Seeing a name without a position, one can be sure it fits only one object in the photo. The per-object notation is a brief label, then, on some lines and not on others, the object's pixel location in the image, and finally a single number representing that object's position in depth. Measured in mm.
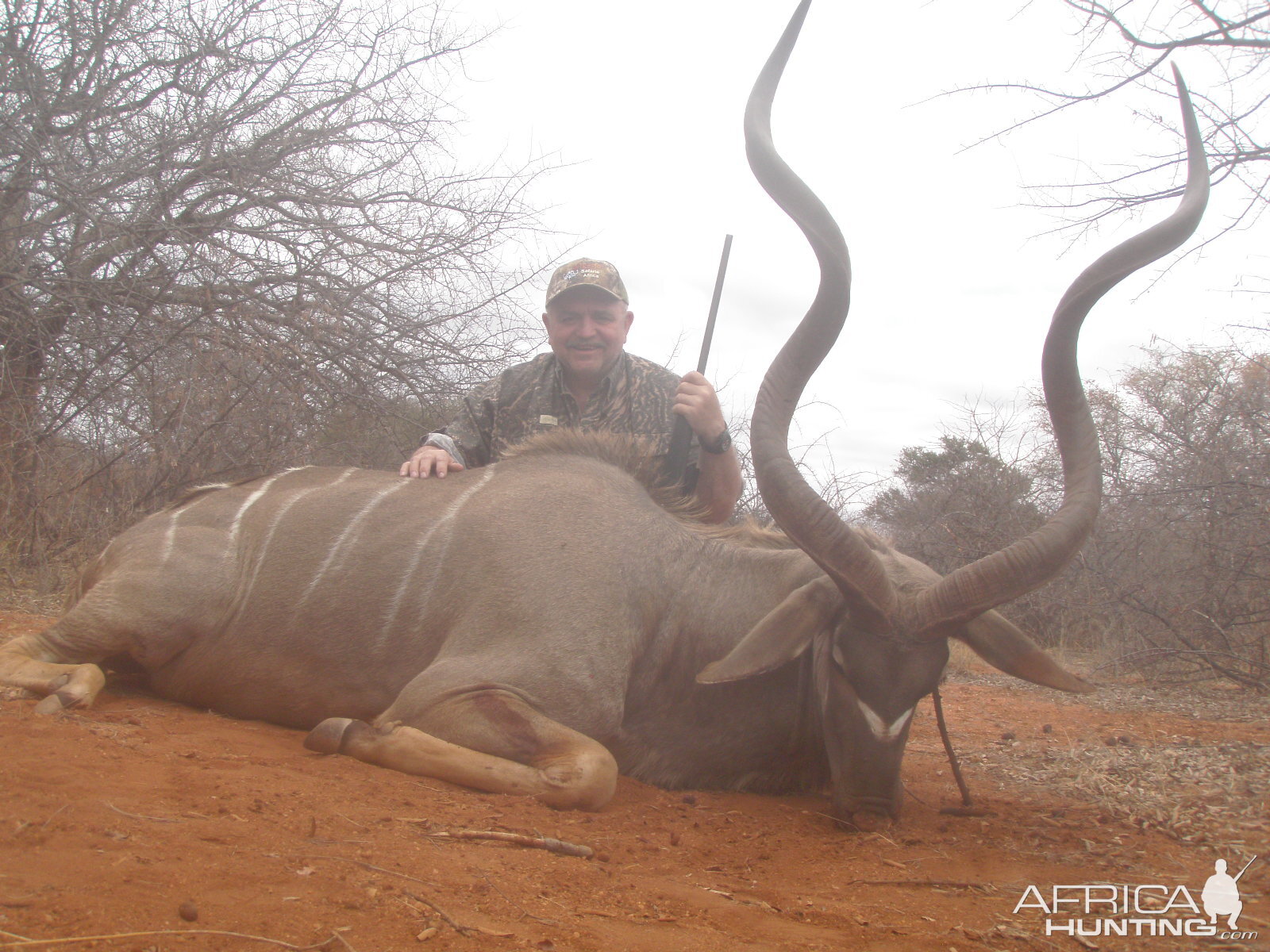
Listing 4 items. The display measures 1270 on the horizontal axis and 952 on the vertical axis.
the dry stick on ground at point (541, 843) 2184
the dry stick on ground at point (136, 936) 1334
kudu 2885
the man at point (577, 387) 4785
